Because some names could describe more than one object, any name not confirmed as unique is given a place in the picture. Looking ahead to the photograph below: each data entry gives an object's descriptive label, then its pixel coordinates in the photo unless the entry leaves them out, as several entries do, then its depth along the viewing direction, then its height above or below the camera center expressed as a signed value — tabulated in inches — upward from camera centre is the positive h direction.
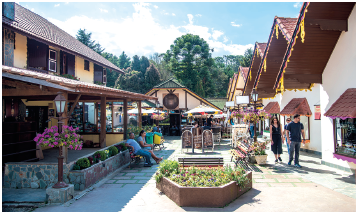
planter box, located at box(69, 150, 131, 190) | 249.6 -66.3
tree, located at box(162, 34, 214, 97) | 1640.0 +412.1
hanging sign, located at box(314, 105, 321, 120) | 413.7 +3.0
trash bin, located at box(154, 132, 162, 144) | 510.9 -49.3
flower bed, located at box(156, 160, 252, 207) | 198.1 -62.1
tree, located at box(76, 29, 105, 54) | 1638.8 +556.1
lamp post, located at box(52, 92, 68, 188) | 223.0 -4.7
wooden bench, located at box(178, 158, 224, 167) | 273.0 -54.2
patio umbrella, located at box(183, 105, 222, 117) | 595.5 +10.2
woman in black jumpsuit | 356.8 -38.4
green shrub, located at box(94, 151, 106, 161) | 299.0 -49.2
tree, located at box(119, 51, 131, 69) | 2150.3 +519.6
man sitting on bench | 350.6 -53.4
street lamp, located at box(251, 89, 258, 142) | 398.1 +33.3
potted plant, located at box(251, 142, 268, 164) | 345.4 -56.0
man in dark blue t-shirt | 332.5 -30.0
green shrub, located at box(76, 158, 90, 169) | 261.0 -52.1
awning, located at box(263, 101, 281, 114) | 566.9 +15.4
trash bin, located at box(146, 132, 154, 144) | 460.8 -42.1
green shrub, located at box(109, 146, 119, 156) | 339.0 -49.7
